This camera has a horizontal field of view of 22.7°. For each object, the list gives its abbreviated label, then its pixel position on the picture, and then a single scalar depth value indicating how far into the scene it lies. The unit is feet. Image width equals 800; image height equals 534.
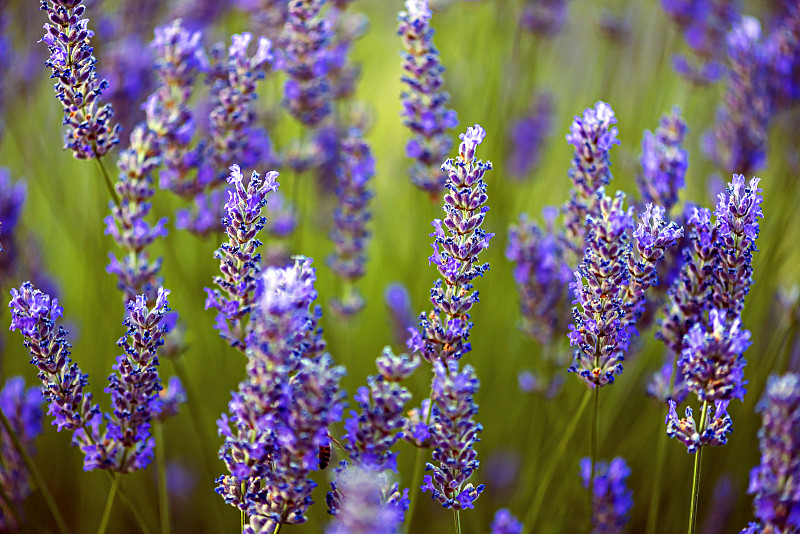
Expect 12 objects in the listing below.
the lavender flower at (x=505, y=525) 1.96
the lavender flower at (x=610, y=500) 2.03
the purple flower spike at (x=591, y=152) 1.95
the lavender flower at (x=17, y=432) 2.03
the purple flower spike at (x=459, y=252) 1.82
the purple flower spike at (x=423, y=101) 2.02
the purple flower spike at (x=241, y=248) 1.80
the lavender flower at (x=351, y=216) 2.19
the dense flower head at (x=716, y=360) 1.77
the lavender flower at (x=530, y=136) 2.94
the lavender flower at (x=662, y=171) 2.03
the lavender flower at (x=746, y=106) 2.27
